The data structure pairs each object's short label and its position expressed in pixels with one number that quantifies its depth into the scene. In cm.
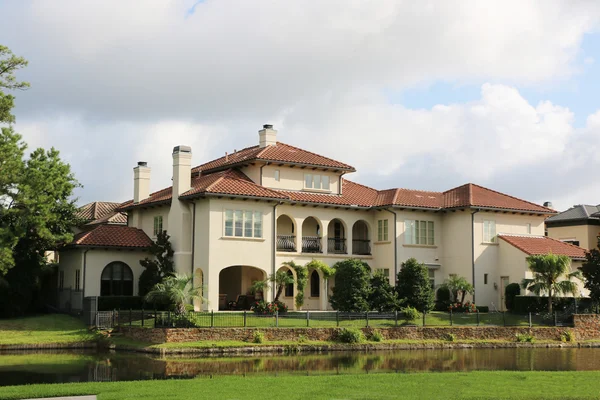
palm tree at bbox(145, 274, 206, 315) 3684
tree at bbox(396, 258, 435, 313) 4206
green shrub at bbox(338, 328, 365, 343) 3622
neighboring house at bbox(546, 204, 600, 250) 6469
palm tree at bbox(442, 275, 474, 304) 4628
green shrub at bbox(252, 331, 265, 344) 3459
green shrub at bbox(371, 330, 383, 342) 3694
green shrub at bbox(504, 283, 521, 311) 4619
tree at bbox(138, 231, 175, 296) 4247
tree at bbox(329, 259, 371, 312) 4066
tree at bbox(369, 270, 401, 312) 4138
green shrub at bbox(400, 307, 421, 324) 3966
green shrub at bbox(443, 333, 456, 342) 3869
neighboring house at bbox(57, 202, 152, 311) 4234
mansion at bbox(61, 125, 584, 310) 4234
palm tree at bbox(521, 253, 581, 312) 4319
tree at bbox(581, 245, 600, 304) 4422
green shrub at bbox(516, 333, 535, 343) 3976
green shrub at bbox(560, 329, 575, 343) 4081
